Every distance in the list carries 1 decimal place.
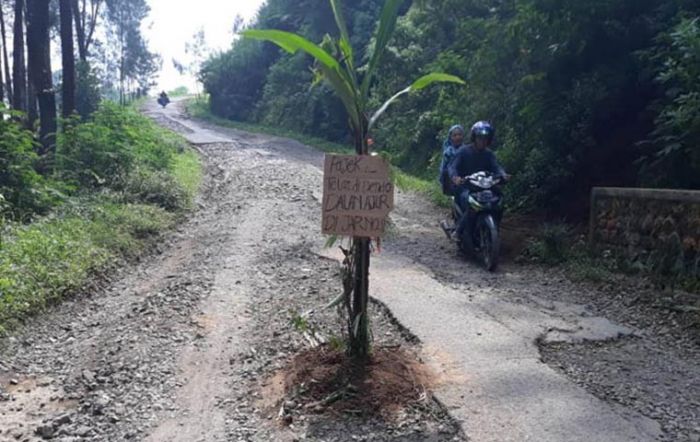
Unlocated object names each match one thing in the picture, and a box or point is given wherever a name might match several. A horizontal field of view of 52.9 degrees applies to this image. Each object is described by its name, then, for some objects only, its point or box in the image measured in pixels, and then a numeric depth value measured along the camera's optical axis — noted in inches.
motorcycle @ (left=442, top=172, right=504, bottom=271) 322.0
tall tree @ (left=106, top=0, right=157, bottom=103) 1954.6
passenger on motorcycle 376.2
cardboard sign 171.9
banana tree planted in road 168.9
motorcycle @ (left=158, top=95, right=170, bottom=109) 2143.2
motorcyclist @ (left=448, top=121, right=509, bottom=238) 340.8
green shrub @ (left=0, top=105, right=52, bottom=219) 409.4
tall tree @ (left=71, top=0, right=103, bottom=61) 1154.4
